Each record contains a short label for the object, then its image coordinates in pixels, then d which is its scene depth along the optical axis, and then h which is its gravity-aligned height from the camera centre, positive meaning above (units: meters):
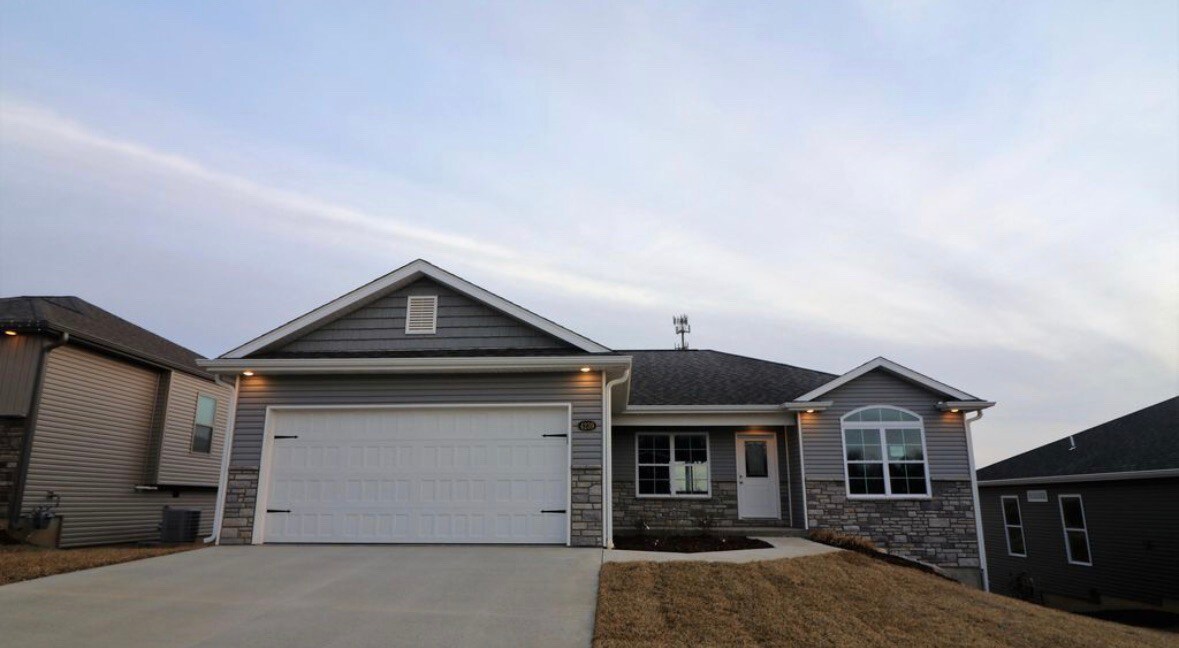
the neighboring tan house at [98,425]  12.34 +1.05
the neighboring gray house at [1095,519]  14.18 -0.94
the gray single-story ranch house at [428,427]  10.45 +0.78
